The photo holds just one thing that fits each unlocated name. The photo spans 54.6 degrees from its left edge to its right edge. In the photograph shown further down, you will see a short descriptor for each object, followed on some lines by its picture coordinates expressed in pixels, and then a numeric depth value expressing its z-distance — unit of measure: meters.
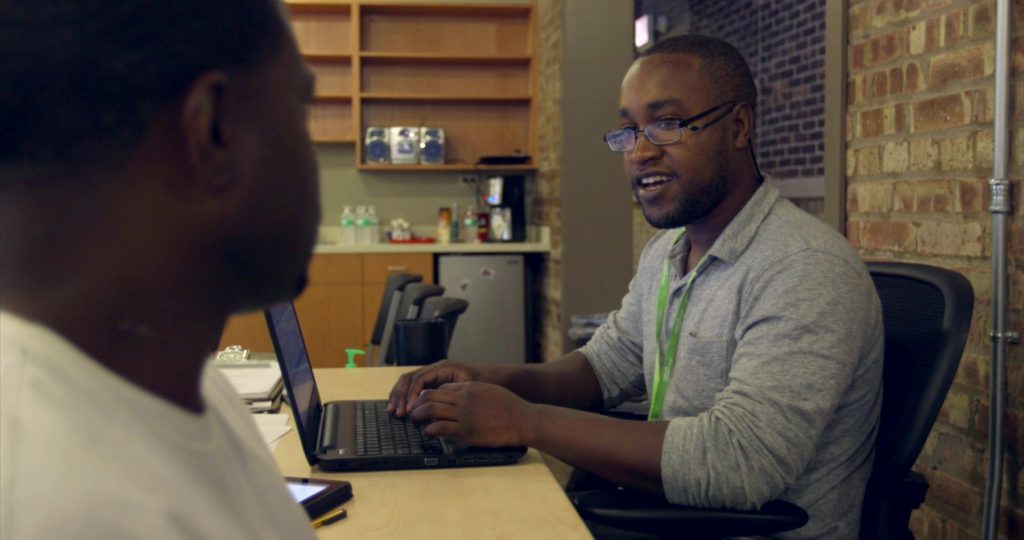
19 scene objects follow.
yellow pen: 1.18
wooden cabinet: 5.76
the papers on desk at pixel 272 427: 1.59
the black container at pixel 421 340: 2.23
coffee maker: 6.30
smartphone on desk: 1.20
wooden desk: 1.15
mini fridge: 5.90
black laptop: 1.40
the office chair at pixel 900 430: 1.29
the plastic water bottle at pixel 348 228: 6.33
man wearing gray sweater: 1.36
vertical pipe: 1.68
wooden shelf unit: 6.48
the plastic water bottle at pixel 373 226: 6.36
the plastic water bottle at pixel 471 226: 6.37
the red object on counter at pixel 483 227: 6.38
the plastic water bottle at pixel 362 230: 6.33
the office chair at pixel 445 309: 2.73
